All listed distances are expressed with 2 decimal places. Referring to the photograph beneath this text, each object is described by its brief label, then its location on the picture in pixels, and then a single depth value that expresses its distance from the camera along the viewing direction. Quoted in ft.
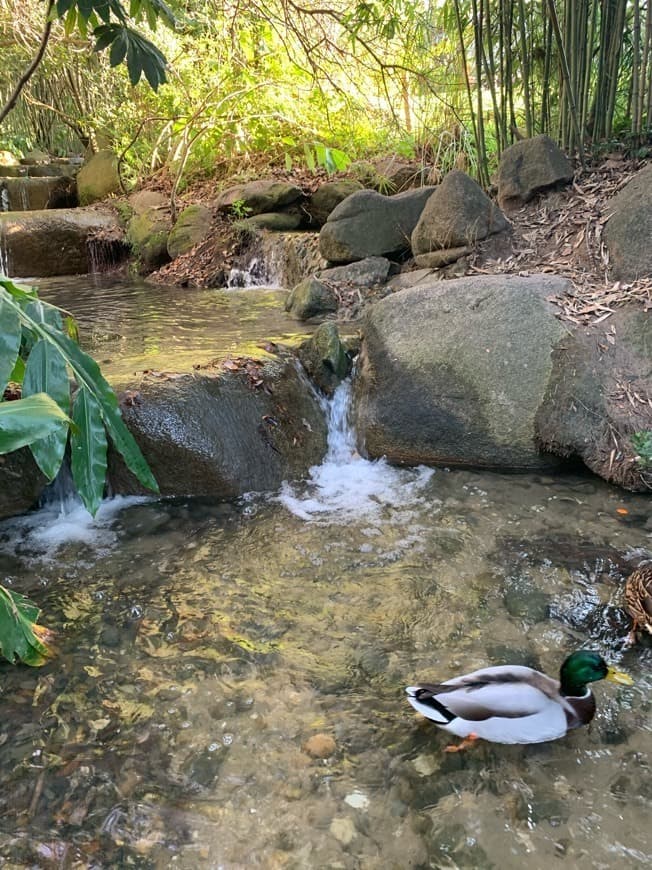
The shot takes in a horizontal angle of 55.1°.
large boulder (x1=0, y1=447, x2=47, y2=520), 10.84
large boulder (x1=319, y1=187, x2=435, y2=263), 21.44
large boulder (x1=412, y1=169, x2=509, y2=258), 17.87
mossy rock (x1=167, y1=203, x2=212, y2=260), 28.63
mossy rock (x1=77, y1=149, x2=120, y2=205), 37.11
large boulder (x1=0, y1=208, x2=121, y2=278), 30.42
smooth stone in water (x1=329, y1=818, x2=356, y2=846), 5.51
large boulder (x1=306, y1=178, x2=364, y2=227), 26.20
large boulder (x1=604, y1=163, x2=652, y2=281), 14.16
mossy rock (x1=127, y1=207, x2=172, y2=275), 29.73
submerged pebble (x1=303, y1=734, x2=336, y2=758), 6.37
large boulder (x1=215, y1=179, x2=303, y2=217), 27.71
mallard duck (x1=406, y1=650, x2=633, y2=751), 6.08
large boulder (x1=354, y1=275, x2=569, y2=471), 12.53
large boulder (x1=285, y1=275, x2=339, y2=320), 19.08
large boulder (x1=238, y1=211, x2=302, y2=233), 26.99
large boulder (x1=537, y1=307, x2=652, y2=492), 11.61
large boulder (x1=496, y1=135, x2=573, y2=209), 18.20
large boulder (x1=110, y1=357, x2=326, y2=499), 11.66
